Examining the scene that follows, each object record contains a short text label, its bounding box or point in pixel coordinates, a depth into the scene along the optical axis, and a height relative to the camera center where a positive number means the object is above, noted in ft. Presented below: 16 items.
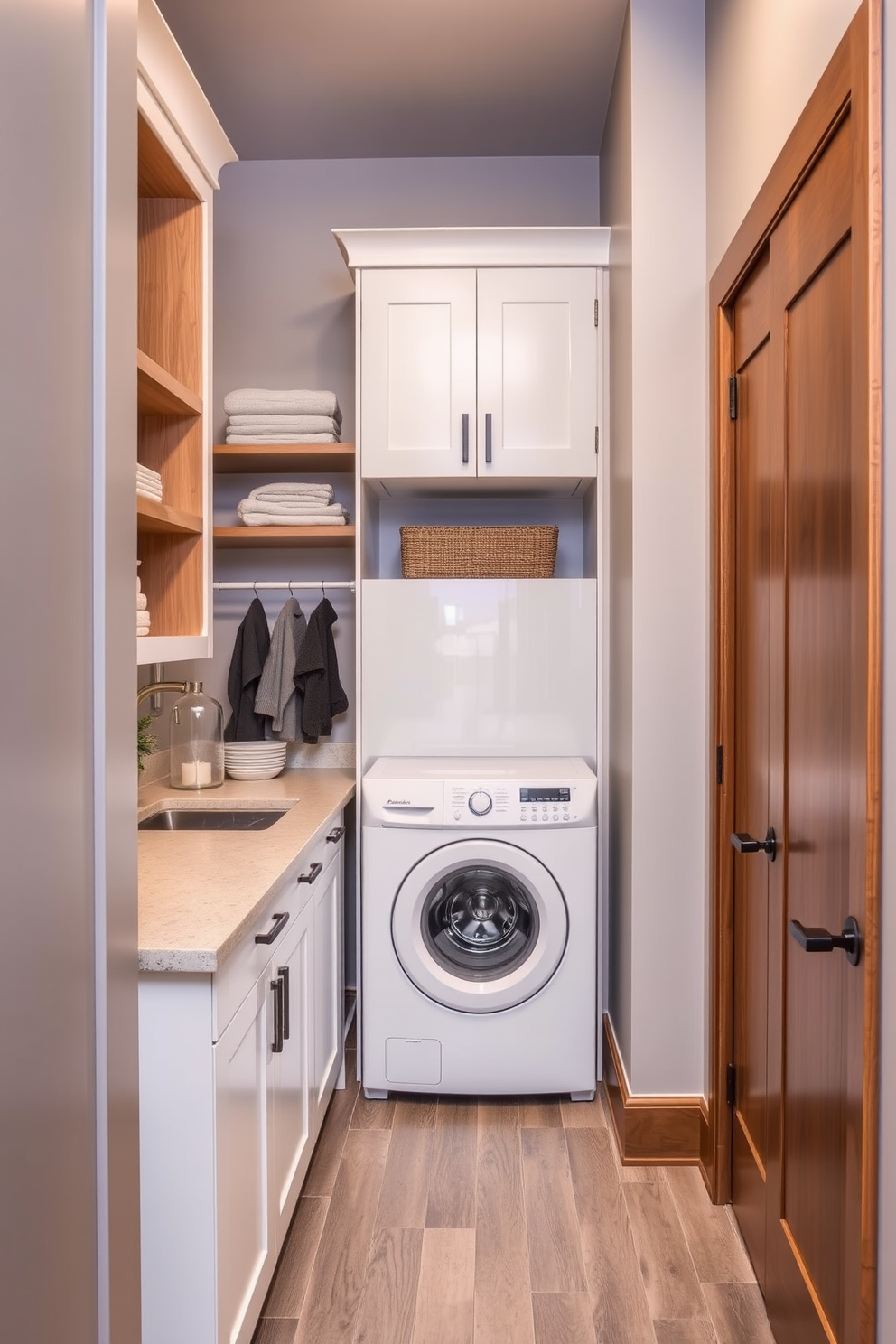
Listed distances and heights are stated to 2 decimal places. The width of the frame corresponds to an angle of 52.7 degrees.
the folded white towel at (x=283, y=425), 9.20 +2.40
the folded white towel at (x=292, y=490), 9.26 +1.73
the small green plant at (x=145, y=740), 8.14 -0.74
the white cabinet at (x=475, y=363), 8.73 +2.87
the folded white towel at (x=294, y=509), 9.20 +1.53
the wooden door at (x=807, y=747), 3.72 -0.47
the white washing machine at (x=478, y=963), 8.20 -2.54
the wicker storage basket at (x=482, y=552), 9.04 +1.07
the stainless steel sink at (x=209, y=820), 7.91 -1.43
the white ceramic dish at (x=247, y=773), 9.48 -1.20
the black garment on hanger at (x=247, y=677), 9.65 -0.18
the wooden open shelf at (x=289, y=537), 9.13 +1.27
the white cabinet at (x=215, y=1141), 4.39 -2.51
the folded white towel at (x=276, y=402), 9.20 +2.62
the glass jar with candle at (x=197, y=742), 8.90 -0.83
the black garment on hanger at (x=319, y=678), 9.50 -0.20
